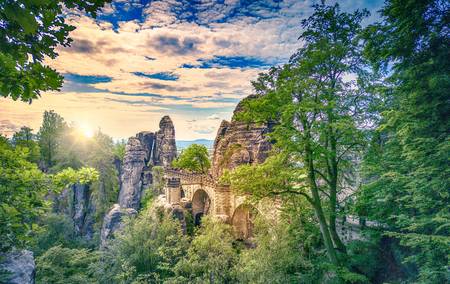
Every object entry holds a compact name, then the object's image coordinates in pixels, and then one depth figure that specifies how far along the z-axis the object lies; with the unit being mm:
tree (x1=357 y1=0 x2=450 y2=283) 5922
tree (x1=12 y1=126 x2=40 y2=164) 25209
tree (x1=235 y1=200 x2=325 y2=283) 9461
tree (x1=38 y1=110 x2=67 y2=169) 29938
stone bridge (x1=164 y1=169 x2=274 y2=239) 20484
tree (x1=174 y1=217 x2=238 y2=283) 11805
